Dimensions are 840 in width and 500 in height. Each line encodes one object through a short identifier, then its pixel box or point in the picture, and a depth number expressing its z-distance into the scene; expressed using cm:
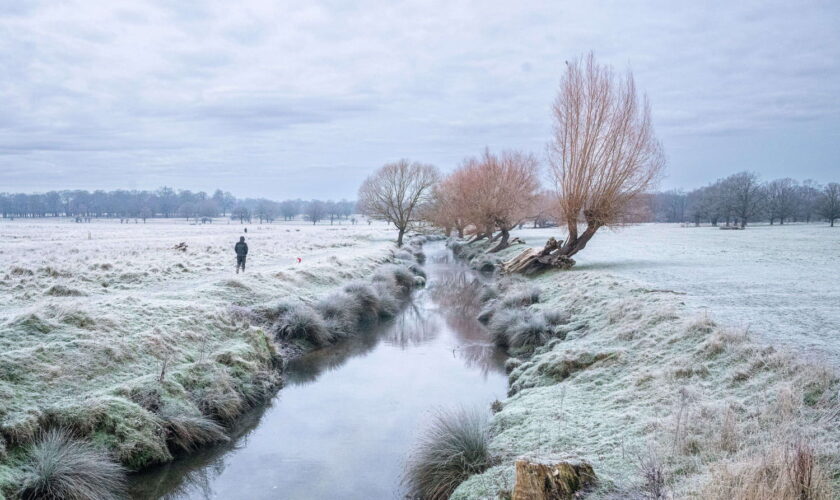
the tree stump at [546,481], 484
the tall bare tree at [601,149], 2345
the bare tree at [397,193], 5247
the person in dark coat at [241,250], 2245
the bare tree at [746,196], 8319
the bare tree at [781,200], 8675
